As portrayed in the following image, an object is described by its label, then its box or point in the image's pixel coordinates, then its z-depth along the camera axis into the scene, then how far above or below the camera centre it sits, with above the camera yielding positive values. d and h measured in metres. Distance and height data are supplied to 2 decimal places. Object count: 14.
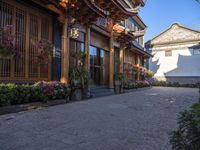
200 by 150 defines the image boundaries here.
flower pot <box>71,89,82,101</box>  6.02 -0.65
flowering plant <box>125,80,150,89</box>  9.87 -0.42
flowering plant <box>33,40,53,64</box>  5.18 +0.93
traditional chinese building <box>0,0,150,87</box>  4.90 +1.88
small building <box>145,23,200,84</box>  18.76 +3.10
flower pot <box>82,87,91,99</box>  6.51 -0.62
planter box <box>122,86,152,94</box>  9.65 -0.78
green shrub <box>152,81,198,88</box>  17.43 -0.69
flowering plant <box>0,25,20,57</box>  4.18 +1.02
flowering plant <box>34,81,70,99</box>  4.81 -0.34
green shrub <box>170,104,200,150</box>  1.20 -0.45
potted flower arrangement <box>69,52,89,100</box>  5.97 -0.05
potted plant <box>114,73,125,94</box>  8.89 -0.21
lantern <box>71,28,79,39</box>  6.25 +1.92
